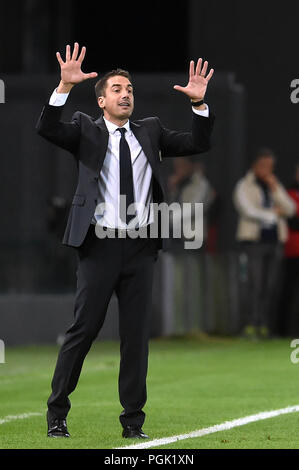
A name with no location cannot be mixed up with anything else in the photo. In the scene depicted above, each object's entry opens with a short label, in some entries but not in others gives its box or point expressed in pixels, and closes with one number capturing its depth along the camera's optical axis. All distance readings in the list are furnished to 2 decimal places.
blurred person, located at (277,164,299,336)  18.23
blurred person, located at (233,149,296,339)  17.66
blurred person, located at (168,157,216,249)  17.97
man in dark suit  8.60
